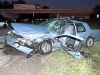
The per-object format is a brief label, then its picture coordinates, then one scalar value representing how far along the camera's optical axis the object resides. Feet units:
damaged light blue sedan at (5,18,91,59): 12.33
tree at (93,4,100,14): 112.96
